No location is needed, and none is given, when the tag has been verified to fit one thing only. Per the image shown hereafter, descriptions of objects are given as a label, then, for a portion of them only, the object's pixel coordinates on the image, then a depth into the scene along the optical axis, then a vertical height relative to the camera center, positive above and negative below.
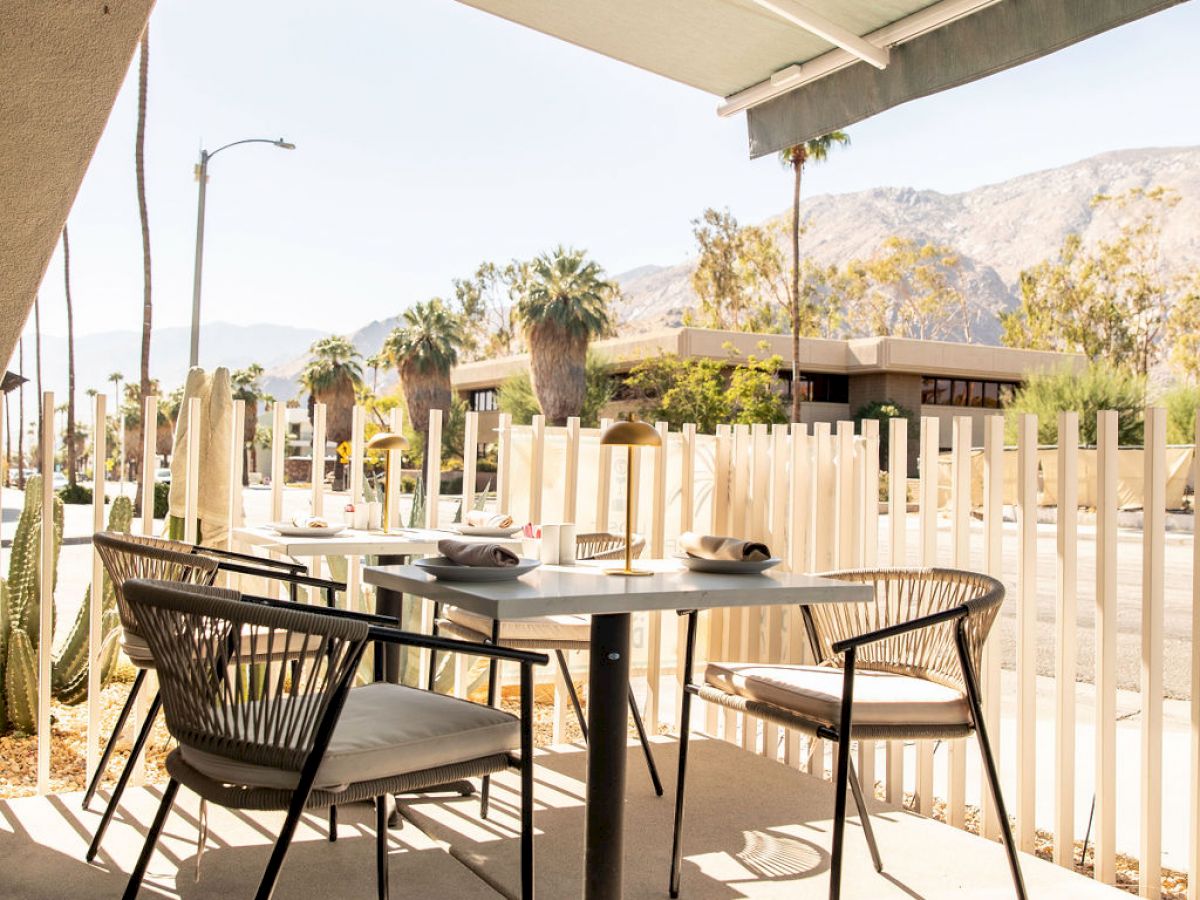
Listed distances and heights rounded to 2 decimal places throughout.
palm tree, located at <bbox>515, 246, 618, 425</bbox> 33.00 +4.32
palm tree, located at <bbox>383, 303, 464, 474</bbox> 41.38 +4.10
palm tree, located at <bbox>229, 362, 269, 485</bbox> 62.19 +4.21
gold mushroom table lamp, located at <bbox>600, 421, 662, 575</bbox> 2.73 +0.07
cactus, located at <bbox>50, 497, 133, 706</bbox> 4.95 -0.95
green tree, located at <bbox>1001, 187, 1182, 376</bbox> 42.50 +6.80
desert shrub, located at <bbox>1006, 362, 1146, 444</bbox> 28.06 +1.87
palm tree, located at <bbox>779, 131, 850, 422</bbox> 29.20 +8.23
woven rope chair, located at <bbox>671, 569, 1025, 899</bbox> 2.72 -0.61
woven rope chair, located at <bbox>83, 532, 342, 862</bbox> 3.21 -0.35
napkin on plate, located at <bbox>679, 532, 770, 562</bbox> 2.90 -0.23
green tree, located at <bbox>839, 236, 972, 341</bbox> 53.16 +9.35
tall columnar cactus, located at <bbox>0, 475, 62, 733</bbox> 4.70 -0.73
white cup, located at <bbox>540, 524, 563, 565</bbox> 3.06 -0.23
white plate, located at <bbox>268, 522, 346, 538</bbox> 3.87 -0.26
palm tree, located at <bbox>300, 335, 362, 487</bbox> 47.97 +3.73
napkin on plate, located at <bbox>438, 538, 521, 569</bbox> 2.63 -0.23
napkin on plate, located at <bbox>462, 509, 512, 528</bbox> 3.95 -0.22
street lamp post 14.98 +2.73
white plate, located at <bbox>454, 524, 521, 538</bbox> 3.86 -0.25
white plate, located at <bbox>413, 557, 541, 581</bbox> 2.60 -0.27
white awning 3.09 +1.34
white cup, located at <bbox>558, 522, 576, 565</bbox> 3.08 -0.24
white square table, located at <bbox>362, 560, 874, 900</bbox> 2.49 -0.40
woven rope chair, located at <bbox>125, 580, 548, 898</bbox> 2.05 -0.55
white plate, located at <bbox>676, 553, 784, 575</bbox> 2.90 -0.28
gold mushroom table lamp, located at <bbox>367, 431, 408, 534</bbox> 3.99 +0.05
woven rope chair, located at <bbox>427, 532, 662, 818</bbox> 3.89 -0.63
